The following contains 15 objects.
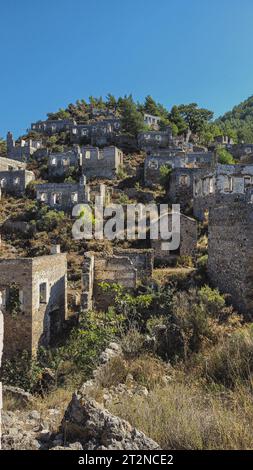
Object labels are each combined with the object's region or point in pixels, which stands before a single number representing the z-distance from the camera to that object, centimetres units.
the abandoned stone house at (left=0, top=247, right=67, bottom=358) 1226
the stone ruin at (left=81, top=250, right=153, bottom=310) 1526
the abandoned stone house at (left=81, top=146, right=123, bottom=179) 3891
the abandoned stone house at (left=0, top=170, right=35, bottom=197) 3681
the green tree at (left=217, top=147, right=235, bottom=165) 3858
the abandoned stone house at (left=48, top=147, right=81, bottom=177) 4012
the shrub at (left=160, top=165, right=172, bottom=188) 3328
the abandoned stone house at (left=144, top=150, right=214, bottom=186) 3628
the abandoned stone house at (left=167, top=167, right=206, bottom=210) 3105
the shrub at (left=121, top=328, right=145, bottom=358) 830
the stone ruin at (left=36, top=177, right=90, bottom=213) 3186
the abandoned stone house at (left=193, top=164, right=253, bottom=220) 2627
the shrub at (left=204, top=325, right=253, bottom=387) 611
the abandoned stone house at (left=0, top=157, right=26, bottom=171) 4031
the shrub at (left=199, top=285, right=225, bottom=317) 1055
